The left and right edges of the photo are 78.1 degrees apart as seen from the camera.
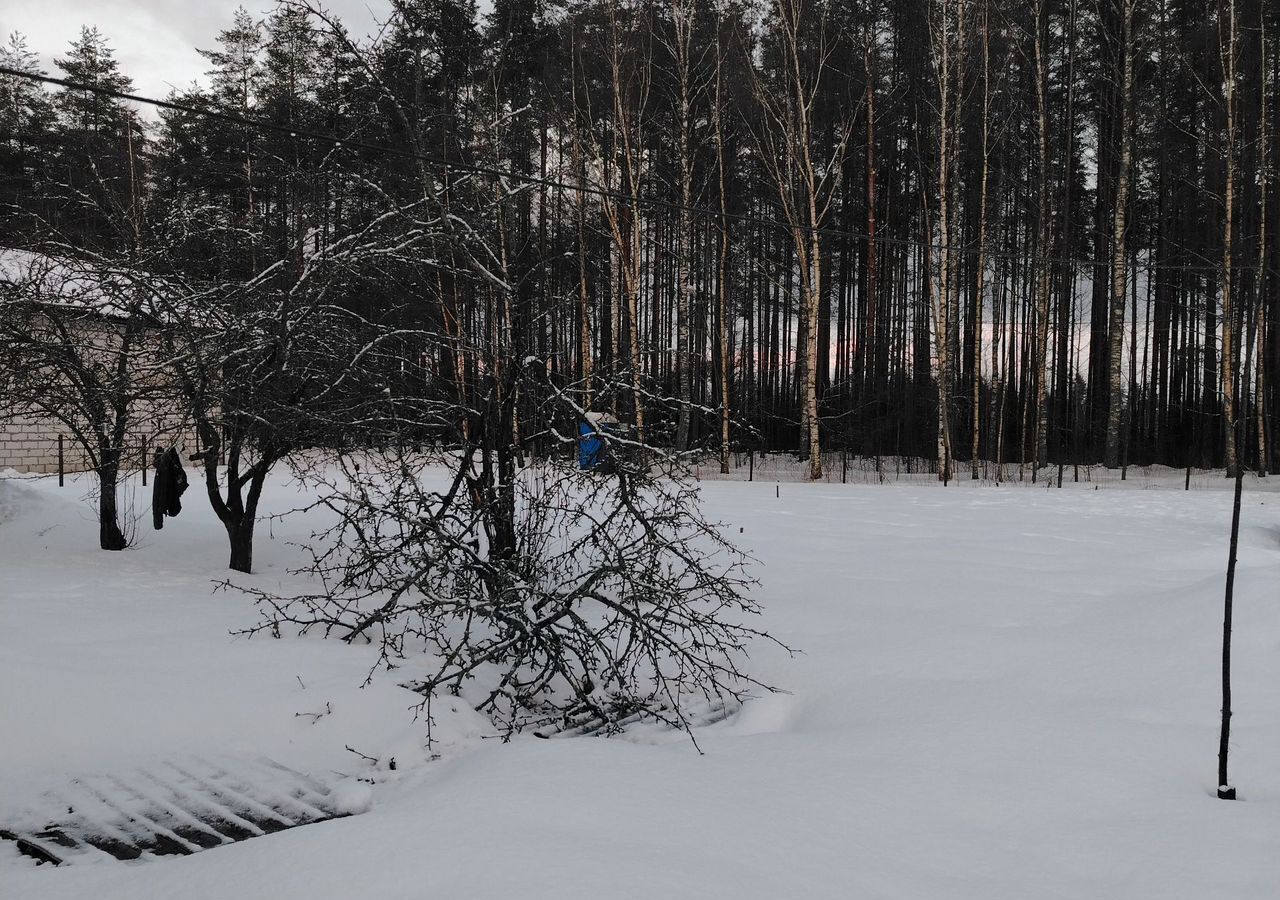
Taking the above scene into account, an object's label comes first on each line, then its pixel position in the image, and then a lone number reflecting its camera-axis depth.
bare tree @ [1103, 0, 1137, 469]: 17.32
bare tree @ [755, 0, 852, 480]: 16.34
